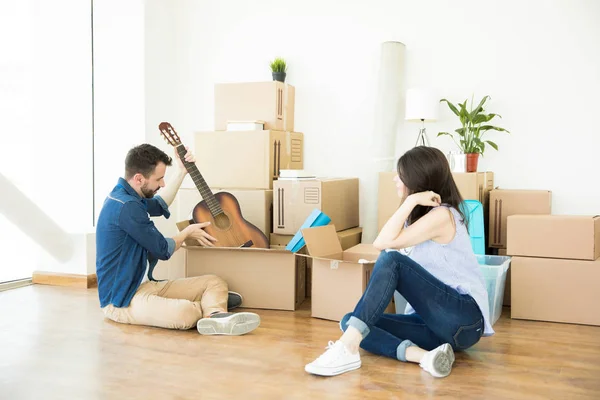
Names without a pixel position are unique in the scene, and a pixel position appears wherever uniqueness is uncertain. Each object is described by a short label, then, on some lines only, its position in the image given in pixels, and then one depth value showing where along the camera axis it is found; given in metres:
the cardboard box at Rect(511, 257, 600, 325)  3.11
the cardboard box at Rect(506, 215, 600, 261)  3.12
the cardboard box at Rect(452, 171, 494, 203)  3.52
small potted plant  4.27
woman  2.31
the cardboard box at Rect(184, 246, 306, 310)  3.38
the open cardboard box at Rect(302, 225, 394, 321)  3.08
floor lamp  3.79
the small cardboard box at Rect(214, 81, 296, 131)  3.99
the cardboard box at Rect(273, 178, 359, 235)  3.58
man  2.92
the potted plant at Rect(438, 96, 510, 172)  3.69
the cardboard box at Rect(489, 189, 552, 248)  3.63
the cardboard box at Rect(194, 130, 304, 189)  3.82
